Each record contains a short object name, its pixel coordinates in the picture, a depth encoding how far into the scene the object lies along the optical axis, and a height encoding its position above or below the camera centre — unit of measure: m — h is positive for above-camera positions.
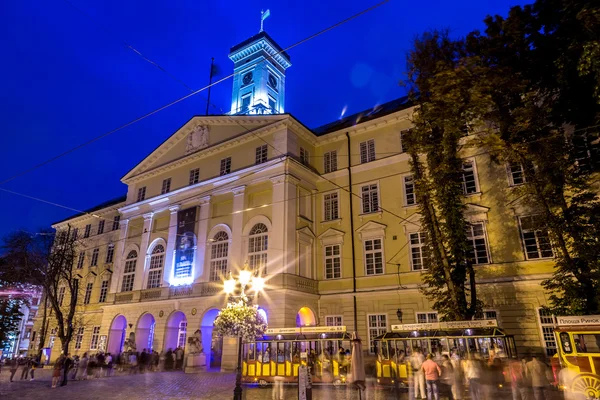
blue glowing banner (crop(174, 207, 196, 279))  30.88 +7.29
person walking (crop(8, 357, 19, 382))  23.14 -1.36
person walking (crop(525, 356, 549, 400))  12.77 -1.07
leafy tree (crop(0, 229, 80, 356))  28.83 +5.70
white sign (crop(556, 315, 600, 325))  12.26 +0.65
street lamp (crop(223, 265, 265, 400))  12.52 +2.30
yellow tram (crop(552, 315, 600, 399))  11.66 -0.35
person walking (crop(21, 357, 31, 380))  24.28 -1.58
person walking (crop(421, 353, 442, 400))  13.17 -1.10
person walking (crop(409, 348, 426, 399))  13.97 -1.04
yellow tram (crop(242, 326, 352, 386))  17.47 -0.54
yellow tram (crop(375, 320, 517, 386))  16.08 -0.03
